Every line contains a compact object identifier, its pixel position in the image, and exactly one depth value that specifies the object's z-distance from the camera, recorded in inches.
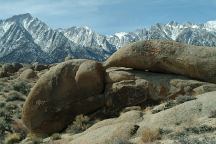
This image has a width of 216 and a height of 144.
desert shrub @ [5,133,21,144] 1155.1
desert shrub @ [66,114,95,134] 1107.3
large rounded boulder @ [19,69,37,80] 2987.2
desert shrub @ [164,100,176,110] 1001.3
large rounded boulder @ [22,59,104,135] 1177.4
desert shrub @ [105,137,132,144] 760.3
